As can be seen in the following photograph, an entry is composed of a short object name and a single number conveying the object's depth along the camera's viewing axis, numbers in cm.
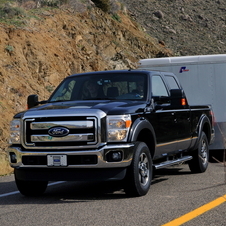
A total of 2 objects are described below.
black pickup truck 1395
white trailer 2484
